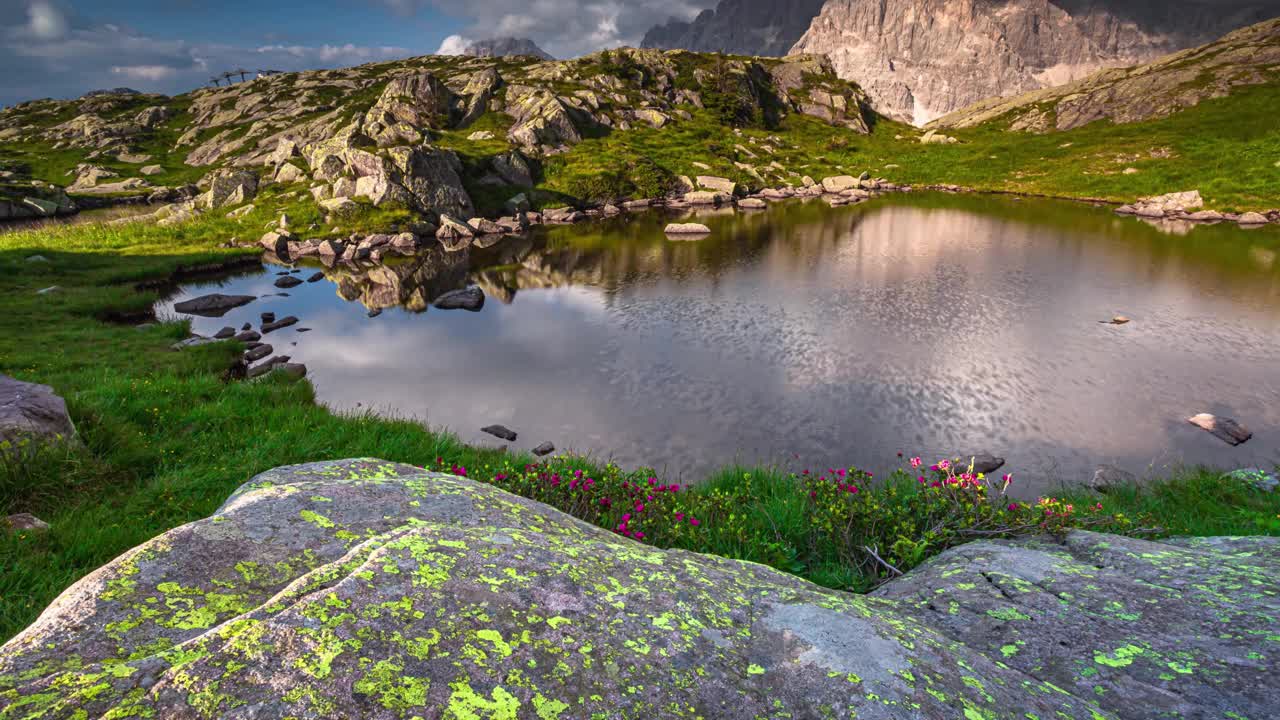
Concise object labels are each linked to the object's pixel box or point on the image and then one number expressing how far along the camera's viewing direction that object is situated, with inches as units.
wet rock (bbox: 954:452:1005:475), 723.4
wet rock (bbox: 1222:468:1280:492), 524.7
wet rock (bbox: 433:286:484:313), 1558.8
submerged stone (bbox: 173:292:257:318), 1491.1
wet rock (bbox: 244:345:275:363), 1115.3
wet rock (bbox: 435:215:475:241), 2662.4
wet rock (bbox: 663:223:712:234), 2687.0
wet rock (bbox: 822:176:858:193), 4461.1
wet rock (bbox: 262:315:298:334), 1344.7
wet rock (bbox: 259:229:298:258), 2305.6
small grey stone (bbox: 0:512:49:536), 291.4
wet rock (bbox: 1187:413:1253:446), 776.3
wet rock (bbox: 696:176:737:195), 4148.6
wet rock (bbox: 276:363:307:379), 976.7
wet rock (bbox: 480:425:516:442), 828.6
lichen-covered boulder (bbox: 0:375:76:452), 350.0
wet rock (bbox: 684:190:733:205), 3964.1
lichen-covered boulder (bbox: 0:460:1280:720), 100.2
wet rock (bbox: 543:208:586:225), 3255.4
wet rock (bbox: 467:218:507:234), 2810.0
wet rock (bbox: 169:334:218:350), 1053.8
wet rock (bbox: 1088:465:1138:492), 634.8
